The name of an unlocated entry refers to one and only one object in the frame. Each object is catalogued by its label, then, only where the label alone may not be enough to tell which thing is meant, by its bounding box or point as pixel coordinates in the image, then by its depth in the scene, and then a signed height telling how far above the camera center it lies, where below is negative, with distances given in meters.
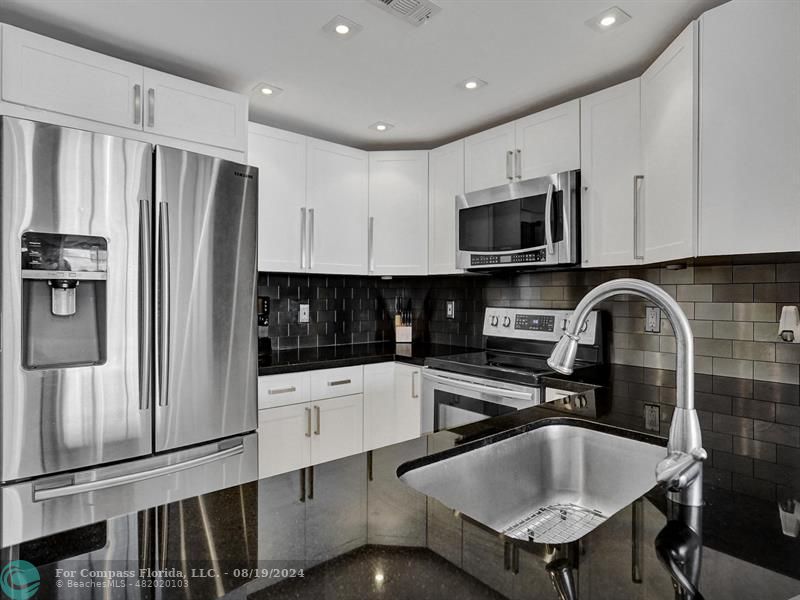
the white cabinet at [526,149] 2.39 +0.90
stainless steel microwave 2.34 +0.45
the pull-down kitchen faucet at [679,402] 0.71 -0.16
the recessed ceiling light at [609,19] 1.75 +1.14
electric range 2.25 -0.35
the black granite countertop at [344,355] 2.55 -0.34
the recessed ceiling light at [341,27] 1.83 +1.15
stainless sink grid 1.02 -0.52
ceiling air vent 1.71 +1.14
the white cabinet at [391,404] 2.88 -0.66
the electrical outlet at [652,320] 2.30 -0.08
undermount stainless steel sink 1.00 -0.42
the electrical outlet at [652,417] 1.21 -0.33
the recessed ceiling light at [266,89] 2.41 +1.16
